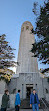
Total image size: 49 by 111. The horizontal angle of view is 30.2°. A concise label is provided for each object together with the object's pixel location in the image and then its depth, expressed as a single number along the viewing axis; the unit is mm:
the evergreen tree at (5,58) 10919
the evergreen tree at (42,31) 8440
